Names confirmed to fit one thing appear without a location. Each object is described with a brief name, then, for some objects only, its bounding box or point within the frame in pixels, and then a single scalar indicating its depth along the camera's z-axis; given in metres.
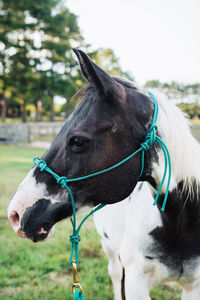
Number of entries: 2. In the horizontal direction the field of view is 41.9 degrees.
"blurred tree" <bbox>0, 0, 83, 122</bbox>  22.42
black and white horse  1.35
